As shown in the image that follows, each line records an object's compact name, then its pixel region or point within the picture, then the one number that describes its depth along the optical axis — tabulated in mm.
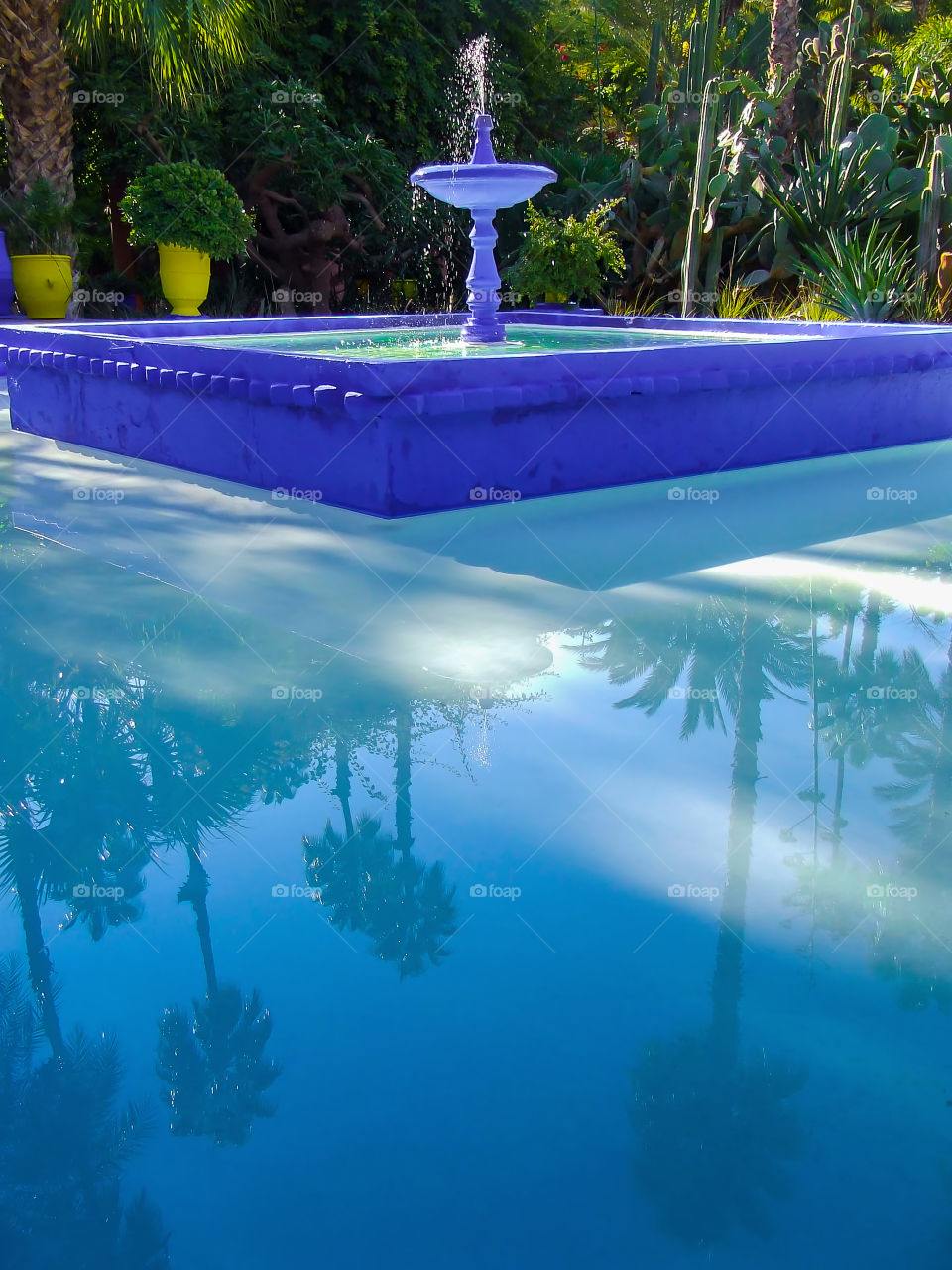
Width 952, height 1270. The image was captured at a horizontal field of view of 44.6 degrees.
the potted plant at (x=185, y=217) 11320
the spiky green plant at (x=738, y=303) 10062
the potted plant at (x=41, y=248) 11148
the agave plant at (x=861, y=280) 8781
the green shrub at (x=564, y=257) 10500
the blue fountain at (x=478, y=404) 4703
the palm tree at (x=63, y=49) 10961
